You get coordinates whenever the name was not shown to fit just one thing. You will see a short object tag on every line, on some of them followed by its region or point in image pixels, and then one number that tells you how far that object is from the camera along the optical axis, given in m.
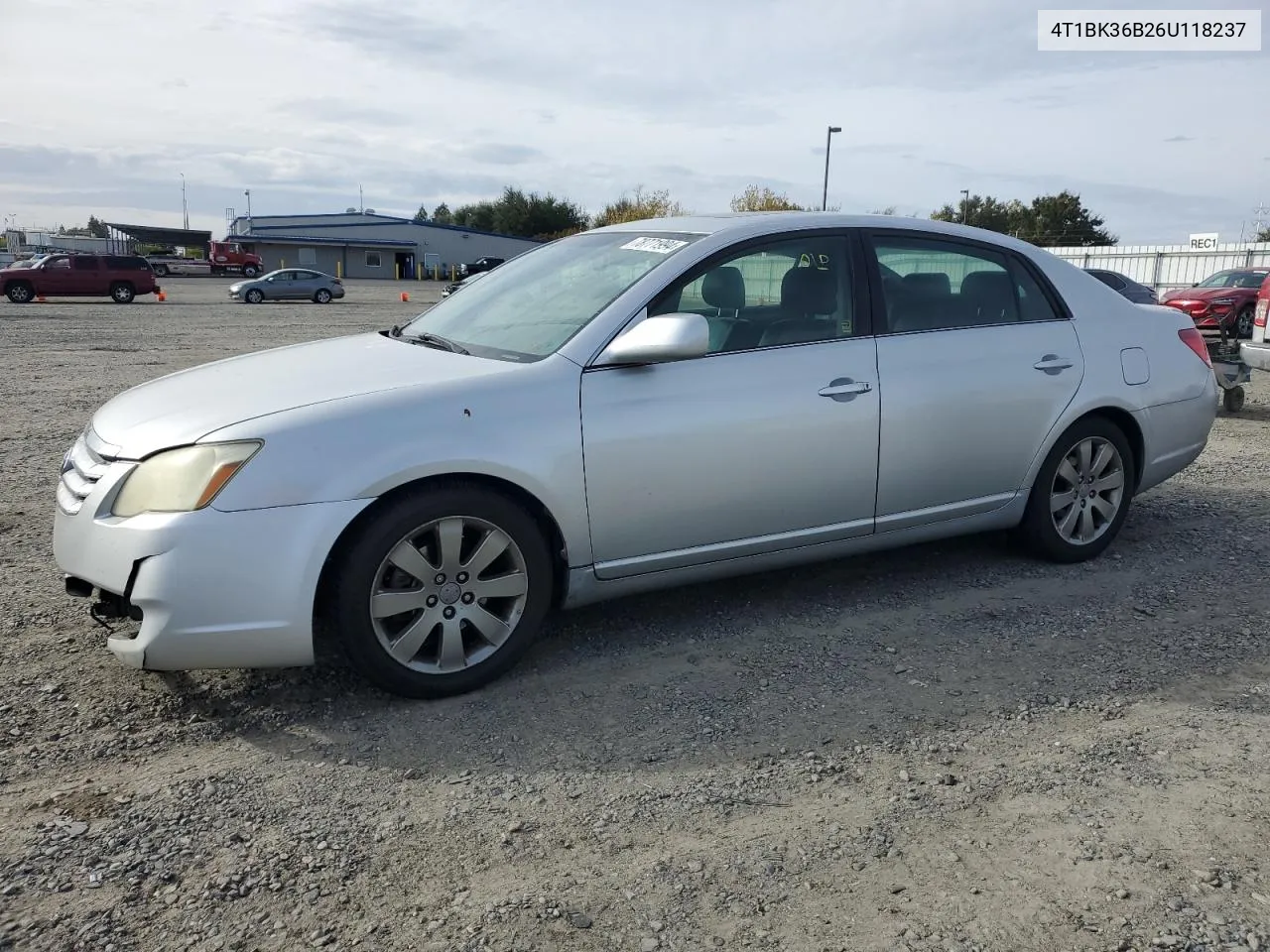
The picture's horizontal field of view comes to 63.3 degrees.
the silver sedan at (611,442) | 3.28
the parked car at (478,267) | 43.97
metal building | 73.44
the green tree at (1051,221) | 79.19
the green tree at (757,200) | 46.71
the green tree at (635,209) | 59.27
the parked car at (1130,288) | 16.22
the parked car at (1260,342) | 9.70
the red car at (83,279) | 31.95
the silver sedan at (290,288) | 36.00
